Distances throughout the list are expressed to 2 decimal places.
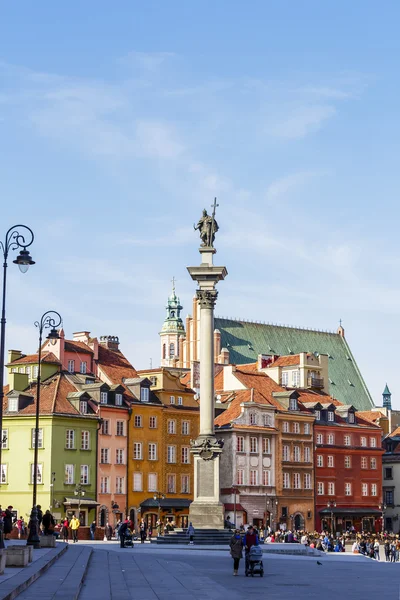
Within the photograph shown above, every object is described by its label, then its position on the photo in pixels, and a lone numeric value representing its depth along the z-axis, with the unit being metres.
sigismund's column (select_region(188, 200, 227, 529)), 55.53
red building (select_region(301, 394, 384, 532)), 98.62
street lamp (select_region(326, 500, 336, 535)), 98.12
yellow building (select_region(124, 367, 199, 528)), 86.44
